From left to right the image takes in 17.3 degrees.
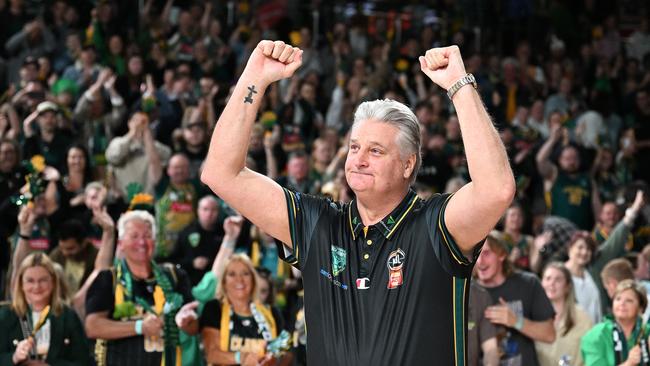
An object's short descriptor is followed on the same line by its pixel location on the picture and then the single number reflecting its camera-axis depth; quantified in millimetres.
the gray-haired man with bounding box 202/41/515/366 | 6310
